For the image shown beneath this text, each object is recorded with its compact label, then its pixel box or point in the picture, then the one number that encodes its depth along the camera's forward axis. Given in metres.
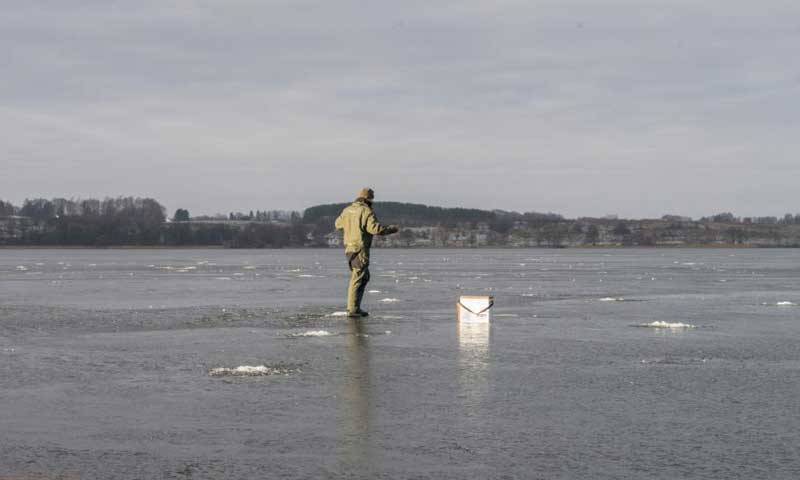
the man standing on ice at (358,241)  18.22
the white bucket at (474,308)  17.20
